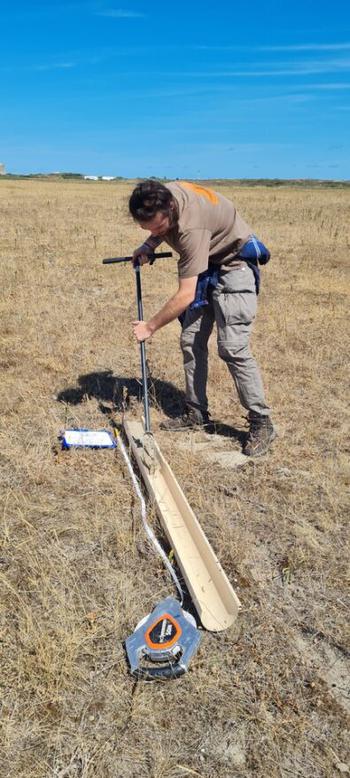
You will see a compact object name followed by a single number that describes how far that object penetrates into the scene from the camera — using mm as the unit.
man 3428
